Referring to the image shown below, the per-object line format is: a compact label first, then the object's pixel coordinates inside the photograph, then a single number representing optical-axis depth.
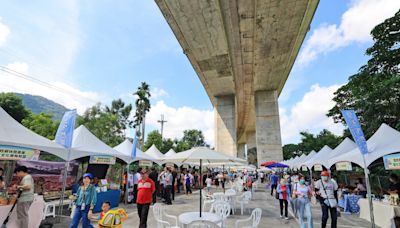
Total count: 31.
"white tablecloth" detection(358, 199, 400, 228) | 5.47
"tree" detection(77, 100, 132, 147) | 26.95
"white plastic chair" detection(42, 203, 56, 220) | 6.18
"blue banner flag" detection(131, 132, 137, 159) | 10.24
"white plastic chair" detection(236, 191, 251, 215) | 8.46
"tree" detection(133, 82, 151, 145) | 38.38
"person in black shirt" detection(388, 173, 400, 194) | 5.74
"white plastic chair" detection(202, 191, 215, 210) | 9.02
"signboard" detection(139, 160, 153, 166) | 11.39
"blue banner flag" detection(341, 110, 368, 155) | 5.85
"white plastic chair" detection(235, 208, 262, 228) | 4.41
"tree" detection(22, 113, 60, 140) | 23.97
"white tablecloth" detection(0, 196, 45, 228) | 4.55
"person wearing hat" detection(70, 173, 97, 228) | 4.52
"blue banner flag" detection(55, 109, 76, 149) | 6.91
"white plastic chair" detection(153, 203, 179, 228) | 4.66
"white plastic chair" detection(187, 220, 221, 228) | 3.26
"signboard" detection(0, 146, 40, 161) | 4.91
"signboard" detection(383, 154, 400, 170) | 5.49
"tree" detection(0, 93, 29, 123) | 27.73
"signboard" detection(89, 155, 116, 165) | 8.01
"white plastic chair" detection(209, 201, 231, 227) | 5.37
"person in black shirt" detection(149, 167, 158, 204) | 9.31
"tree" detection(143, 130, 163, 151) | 38.38
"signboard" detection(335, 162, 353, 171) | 7.57
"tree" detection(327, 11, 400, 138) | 12.49
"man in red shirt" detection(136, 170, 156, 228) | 5.29
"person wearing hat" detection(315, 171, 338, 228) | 5.14
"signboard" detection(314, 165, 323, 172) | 11.03
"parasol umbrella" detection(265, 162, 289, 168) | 16.34
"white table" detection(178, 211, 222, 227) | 4.22
